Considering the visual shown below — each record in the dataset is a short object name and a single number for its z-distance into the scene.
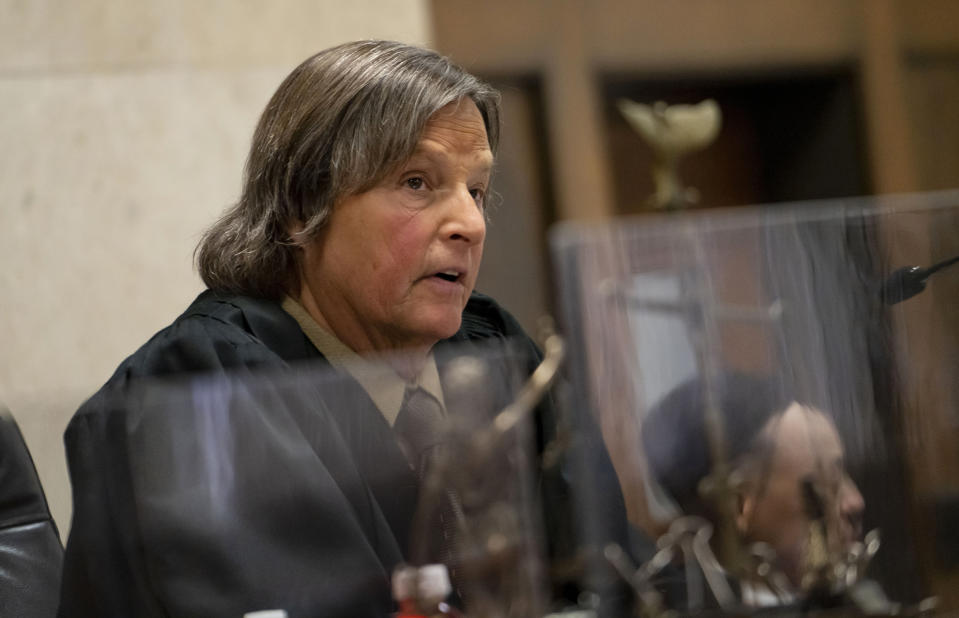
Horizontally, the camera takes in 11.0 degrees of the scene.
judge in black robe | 3.42
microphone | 3.50
